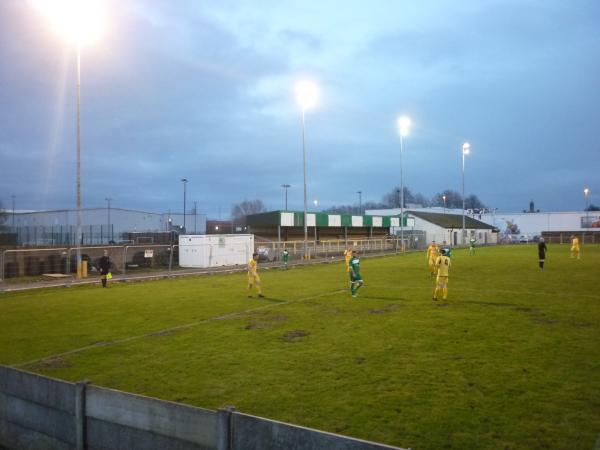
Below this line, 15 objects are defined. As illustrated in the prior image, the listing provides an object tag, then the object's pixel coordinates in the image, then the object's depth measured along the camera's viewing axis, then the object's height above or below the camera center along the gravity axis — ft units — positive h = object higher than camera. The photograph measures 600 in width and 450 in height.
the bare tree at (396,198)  494.05 +38.84
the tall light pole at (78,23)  87.28 +39.91
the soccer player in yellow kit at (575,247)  130.59 -4.35
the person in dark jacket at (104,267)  81.25 -5.05
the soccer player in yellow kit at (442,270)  57.26 -4.38
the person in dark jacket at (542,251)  99.70 -3.93
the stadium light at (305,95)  124.67 +36.21
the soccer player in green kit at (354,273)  61.00 -4.99
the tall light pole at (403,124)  156.35 +35.47
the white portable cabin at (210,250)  121.39 -3.73
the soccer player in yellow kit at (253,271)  64.40 -4.82
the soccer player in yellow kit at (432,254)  84.80 -3.66
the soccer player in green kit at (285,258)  119.14 -5.76
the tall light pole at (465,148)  198.41 +34.96
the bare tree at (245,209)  435.94 +23.71
